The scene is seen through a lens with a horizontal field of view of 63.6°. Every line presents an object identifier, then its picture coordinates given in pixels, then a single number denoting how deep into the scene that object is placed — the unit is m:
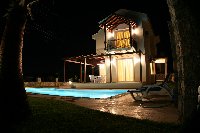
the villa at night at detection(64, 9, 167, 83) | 14.65
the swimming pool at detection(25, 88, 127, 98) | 11.45
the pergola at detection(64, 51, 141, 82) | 14.60
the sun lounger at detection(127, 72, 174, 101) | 6.25
